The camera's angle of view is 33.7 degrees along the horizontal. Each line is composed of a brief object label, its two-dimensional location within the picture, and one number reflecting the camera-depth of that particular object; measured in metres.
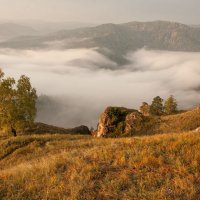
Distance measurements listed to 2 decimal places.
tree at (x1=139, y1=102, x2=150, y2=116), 123.00
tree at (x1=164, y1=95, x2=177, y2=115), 125.28
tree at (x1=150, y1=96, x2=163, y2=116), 124.75
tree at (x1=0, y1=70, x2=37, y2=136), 52.41
